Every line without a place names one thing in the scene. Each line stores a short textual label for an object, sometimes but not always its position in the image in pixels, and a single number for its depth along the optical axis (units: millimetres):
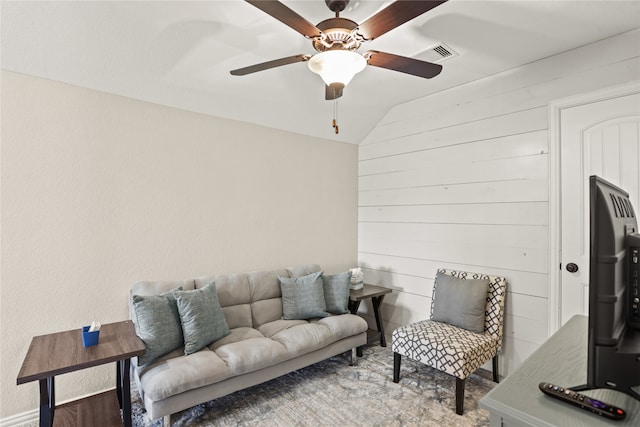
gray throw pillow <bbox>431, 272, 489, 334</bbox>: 2777
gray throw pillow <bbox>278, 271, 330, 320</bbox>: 3125
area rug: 2307
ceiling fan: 1423
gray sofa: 2107
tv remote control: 899
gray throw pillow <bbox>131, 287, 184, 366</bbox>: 2242
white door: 2293
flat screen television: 870
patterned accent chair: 2416
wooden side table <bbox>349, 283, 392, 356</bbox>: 3447
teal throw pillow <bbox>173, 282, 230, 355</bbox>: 2398
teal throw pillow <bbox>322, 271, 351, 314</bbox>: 3242
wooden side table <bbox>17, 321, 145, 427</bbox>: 1696
